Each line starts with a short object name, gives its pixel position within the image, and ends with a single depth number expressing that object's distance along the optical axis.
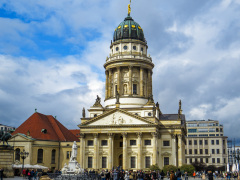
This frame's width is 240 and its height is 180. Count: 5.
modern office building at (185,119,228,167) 93.69
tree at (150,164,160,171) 50.69
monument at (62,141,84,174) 33.84
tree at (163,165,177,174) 52.04
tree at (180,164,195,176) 52.08
